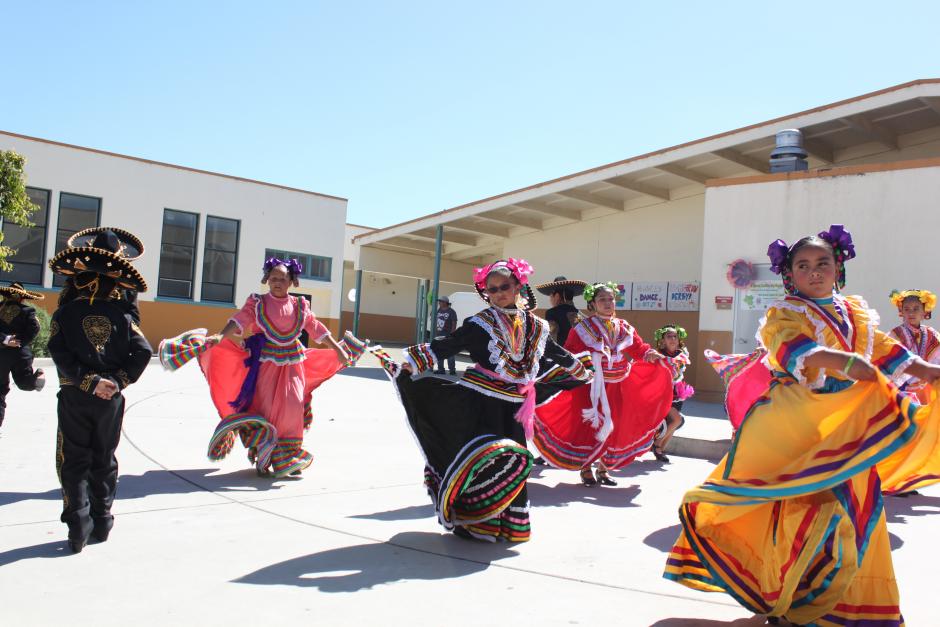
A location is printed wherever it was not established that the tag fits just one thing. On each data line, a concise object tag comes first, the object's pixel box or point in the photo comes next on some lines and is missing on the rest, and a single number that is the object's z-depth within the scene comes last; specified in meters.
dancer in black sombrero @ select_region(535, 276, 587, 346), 8.47
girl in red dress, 6.68
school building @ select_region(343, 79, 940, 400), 12.86
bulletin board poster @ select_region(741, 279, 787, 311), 13.92
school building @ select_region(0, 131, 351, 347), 24.28
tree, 16.83
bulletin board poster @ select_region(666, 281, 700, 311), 18.38
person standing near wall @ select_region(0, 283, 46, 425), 7.32
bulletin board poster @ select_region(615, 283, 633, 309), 20.14
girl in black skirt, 4.48
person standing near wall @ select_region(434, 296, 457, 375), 14.06
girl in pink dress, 6.33
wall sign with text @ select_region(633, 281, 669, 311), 19.09
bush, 16.57
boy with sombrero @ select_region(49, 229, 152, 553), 4.16
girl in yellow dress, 3.02
